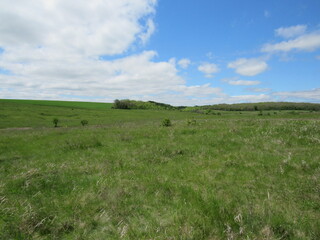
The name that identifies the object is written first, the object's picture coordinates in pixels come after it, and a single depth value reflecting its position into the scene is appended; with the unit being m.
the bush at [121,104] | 132.62
